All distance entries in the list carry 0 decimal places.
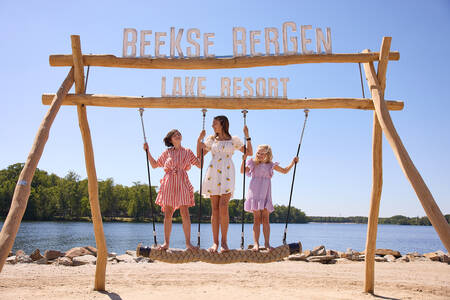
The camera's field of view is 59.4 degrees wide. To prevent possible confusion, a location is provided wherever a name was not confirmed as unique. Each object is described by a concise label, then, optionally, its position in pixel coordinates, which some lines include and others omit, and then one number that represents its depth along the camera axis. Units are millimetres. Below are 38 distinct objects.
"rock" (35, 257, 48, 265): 10820
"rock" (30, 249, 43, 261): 11297
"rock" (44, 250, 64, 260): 11188
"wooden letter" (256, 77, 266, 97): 6777
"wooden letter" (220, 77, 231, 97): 6742
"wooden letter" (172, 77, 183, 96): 6742
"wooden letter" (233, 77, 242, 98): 6754
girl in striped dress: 6555
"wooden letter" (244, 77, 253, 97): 6773
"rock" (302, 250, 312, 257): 12641
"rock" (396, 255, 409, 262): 12914
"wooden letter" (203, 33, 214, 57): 6730
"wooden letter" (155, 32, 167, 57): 6715
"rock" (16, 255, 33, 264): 10883
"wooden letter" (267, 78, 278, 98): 6768
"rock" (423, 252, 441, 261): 12953
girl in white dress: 6426
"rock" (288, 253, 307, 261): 12352
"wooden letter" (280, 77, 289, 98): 6781
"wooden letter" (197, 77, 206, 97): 6758
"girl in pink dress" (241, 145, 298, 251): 6684
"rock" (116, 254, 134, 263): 11616
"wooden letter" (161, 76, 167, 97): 6773
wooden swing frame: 6699
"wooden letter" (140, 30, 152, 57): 6762
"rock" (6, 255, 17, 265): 10748
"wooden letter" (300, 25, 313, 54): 6699
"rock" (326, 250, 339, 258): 13306
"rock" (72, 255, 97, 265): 10758
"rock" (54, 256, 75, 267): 10648
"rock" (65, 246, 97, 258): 11560
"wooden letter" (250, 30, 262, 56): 6703
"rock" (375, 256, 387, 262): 12664
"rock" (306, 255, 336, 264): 12062
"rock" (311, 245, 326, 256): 12773
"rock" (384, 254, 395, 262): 12959
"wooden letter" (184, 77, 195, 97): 6766
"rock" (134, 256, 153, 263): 11748
